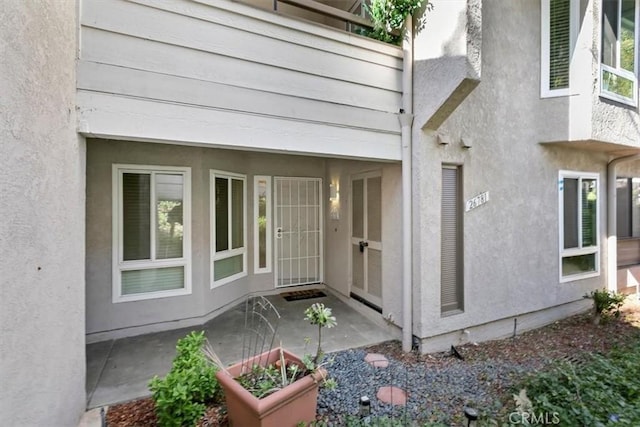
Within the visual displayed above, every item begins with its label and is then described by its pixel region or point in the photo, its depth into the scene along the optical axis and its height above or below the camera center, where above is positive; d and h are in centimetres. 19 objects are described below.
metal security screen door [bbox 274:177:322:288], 707 -43
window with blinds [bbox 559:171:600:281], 621 -30
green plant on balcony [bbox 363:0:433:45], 446 +297
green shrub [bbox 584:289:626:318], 591 -180
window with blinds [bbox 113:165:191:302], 479 -30
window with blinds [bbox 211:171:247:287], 564 -28
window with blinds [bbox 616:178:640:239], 792 +12
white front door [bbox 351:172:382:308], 548 -48
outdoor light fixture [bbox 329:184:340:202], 685 +46
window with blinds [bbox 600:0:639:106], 600 +335
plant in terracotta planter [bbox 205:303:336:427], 254 -160
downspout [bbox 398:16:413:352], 459 +34
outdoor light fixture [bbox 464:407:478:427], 268 -183
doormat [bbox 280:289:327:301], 676 -189
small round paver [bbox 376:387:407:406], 345 -216
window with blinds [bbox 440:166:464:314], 488 -50
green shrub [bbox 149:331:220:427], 272 -166
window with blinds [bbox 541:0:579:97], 571 +323
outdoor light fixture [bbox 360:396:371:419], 300 -195
